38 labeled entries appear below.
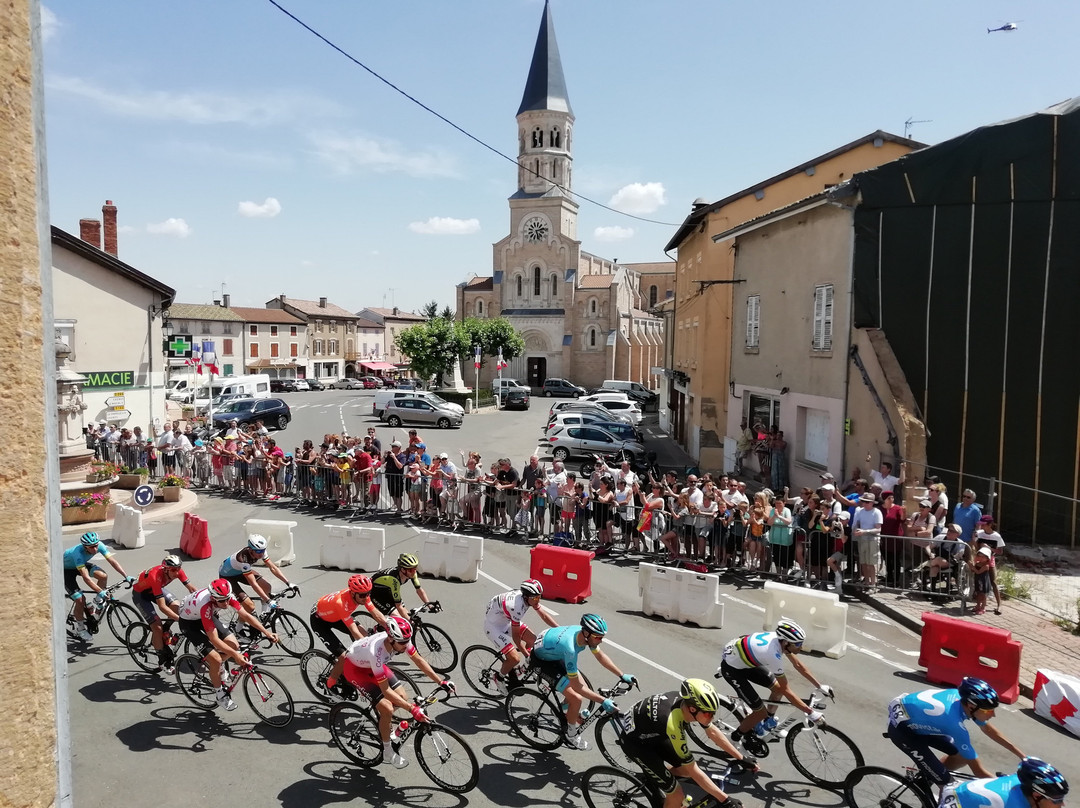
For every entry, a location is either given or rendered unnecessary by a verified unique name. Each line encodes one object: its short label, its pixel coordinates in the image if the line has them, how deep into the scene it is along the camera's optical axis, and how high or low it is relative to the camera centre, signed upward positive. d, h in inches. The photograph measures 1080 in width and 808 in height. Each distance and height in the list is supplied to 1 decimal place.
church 2596.0 +269.9
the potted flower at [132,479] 740.6 -128.9
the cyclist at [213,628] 279.1 -105.9
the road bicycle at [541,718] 263.3 -129.1
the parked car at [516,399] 1812.3 -100.6
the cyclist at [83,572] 335.6 -101.9
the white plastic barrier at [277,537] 505.4 -126.3
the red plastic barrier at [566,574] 428.5 -124.8
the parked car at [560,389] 2313.0 -91.0
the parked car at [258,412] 1219.9 -99.3
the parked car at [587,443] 955.3 -107.8
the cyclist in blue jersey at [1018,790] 162.1 -95.3
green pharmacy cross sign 1160.2 +11.7
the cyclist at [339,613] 280.4 -98.0
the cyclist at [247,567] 319.3 -94.3
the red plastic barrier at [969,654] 310.5 -123.6
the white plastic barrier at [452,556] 462.9 -125.6
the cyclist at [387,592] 307.3 -98.2
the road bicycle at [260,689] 277.9 -127.2
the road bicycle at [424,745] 235.9 -127.5
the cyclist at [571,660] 250.8 -103.8
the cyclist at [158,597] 305.3 -102.2
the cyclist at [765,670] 244.8 -102.4
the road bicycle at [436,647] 326.3 -129.6
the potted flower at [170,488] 681.0 -126.0
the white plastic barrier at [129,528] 538.6 -130.1
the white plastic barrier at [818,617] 358.3 -123.8
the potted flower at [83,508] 592.4 -127.6
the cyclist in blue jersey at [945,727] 198.2 -99.0
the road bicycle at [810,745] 237.3 -125.6
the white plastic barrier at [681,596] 390.6 -125.9
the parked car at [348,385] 2787.9 -112.4
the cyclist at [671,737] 198.4 -102.7
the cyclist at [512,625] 282.8 -104.2
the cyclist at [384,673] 238.2 -103.4
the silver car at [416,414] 1378.0 -106.9
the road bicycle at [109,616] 343.6 -125.3
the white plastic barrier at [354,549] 488.4 -128.7
